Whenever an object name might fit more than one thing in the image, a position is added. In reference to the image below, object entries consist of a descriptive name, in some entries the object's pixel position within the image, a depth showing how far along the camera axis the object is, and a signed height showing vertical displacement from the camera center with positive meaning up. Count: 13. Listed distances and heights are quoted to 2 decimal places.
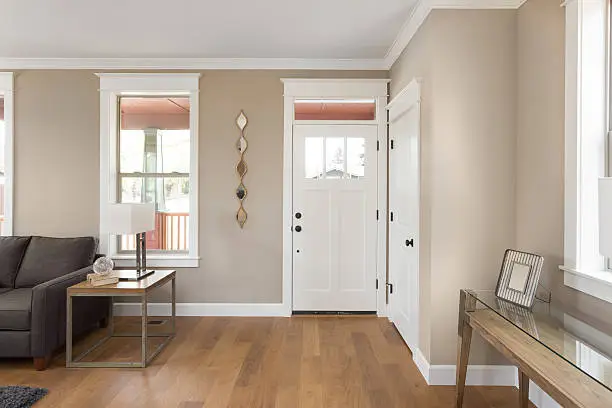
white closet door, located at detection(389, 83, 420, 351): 3.37 -0.09
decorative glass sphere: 3.45 -0.51
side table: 3.19 -0.72
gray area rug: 2.59 -1.19
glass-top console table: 1.49 -0.60
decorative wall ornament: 4.41 +0.38
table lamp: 3.46 -0.17
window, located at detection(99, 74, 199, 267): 4.56 +0.43
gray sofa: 3.11 -0.73
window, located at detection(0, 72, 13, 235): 4.38 +0.52
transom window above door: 4.52 +0.99
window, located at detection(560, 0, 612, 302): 2.24 +0.41
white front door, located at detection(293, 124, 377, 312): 4.47 -0.10
